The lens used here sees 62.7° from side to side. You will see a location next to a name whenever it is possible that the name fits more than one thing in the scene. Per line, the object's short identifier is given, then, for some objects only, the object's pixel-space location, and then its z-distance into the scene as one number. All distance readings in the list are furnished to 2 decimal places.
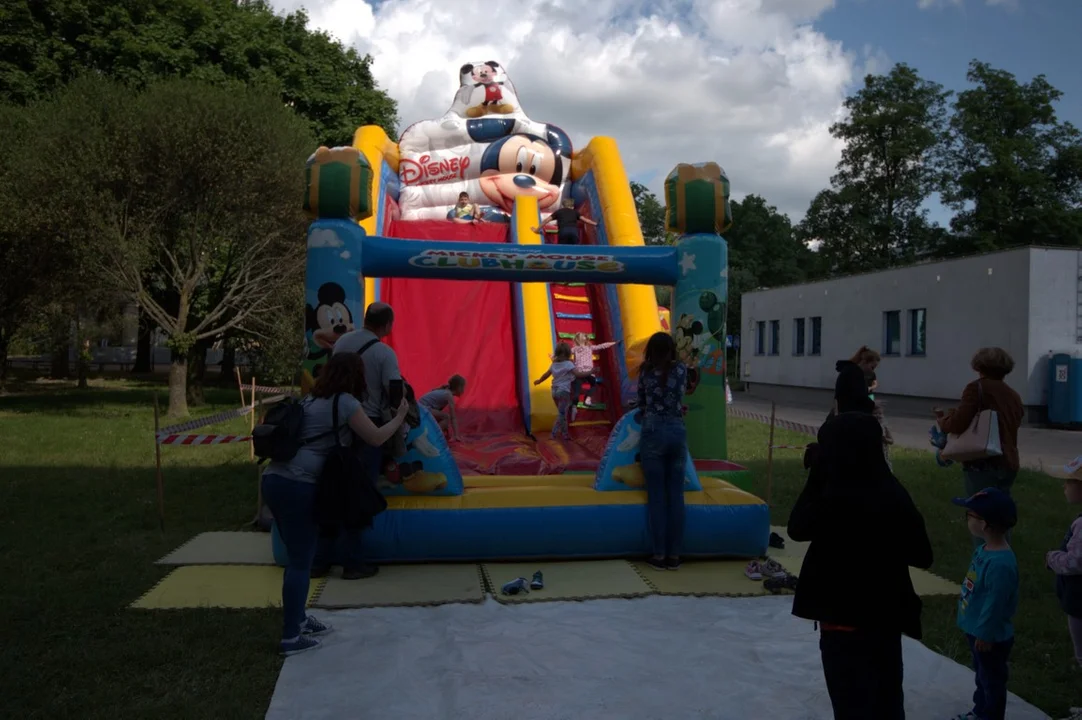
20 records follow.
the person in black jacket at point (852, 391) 2.96
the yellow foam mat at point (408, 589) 5.04
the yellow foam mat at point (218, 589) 4.99
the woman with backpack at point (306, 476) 4.16
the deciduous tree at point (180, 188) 15.51
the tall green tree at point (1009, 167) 32.53
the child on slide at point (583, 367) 9.47
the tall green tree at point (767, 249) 54.47
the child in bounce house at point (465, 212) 12.34
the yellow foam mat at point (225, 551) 5.96
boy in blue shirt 3.36
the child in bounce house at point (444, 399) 7.98
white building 17.62
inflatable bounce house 5.93
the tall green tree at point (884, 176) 35.16
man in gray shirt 5.45
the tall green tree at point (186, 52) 20.41
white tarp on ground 3.67
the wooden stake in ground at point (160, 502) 6.87
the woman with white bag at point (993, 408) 4.87
